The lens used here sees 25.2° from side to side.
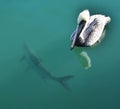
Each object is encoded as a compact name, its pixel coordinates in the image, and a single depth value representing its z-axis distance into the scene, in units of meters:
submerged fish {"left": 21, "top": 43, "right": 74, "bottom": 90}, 4.28
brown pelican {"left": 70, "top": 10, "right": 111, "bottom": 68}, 4.56
